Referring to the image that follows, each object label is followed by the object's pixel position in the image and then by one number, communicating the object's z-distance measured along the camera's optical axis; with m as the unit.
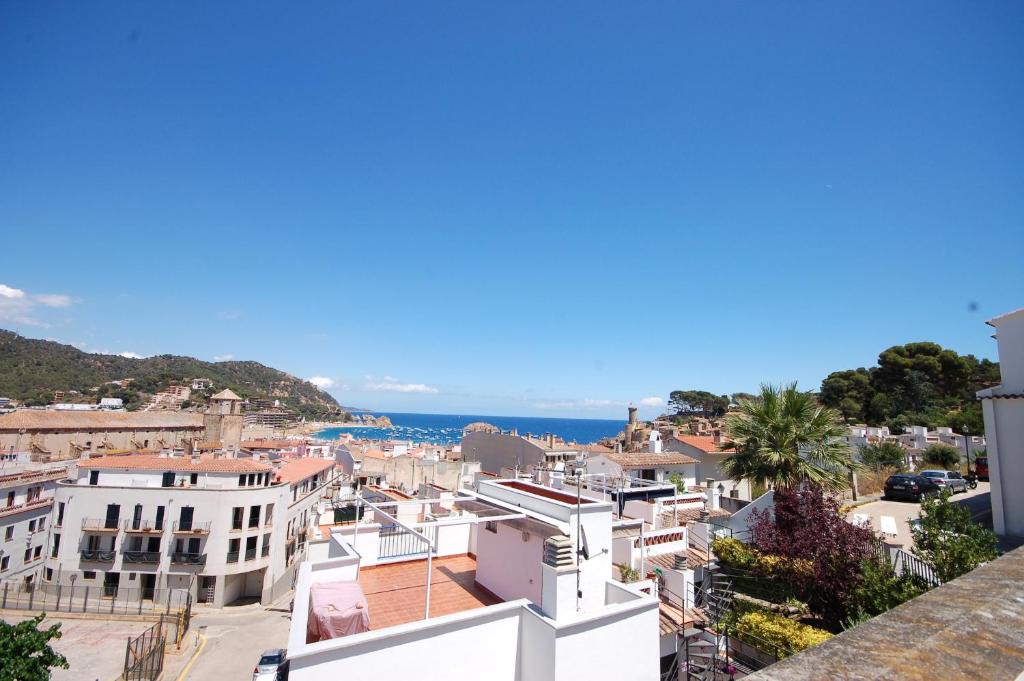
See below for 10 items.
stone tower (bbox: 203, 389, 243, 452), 69.44
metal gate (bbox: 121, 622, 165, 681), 21.55
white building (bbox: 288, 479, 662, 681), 7.97
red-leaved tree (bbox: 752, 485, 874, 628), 13.02
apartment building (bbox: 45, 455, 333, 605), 35.69
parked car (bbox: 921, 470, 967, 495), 27.95
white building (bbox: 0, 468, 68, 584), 35.12
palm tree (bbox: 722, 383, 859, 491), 18.34
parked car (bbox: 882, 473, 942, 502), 27.28
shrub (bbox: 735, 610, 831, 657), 12.06
